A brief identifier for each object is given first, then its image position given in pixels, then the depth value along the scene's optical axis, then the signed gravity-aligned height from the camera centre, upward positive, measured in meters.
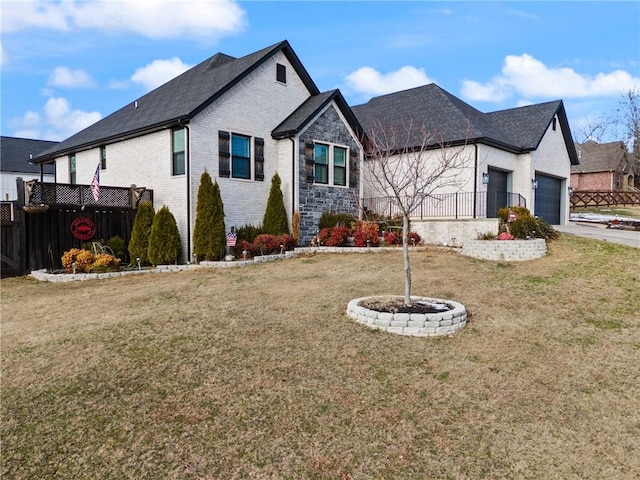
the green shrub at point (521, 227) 13.36 -0.35
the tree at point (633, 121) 42.03 +9.58
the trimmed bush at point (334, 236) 14.98 -0.70
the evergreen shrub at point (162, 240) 12.73 -0.71
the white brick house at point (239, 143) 13.67 +2.65
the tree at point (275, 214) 14.89 +0.08
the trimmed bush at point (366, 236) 14.85 -0.70
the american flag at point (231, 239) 12.88 -0.69
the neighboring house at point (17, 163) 30.56 +3.93
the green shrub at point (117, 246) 13.23 -0.92
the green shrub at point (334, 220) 16.08 -0.15
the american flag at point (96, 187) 12.35 +0.86
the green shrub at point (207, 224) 13.05 -0.25
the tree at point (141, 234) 12.98 -0.54
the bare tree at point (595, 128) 52.00 +10.82
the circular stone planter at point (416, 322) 6.62 -1.67
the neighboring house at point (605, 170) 40.94 +4.51
